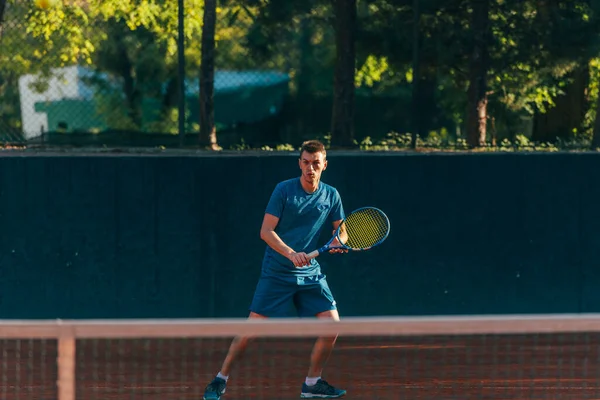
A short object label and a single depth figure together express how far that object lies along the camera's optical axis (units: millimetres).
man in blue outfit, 15117
